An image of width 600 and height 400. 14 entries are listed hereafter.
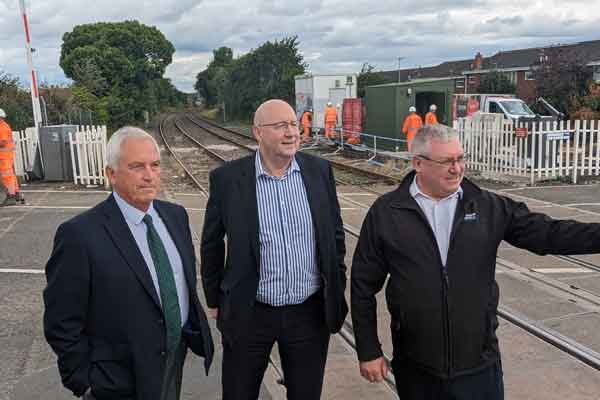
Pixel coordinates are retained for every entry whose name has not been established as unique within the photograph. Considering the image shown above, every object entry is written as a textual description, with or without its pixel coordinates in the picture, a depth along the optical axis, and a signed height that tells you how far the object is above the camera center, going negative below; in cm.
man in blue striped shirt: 292 -81
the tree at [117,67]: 3688 +319
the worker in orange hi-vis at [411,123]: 1612 -64
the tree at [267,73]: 4784 +265
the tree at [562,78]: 3128 +96
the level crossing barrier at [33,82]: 1451 +73
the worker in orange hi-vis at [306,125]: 2636 -99
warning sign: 1331 -80
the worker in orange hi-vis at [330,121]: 2353 -75
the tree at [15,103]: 1803 +29
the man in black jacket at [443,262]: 254 -72
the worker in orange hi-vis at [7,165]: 1112 -101
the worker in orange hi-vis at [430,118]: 1562 -50
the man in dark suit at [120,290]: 230 -74
